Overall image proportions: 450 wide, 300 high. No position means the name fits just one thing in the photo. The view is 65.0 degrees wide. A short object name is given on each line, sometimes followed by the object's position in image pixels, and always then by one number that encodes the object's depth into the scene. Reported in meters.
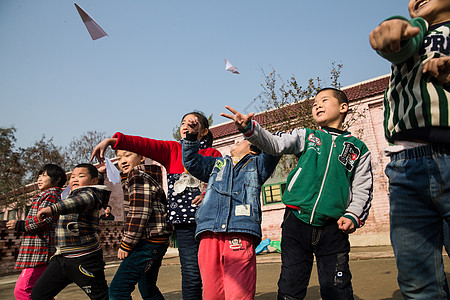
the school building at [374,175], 11.70
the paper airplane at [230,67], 5.00
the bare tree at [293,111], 11.45
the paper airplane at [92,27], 3.70
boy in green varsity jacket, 2.35
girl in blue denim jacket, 2.55
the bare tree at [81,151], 26.31
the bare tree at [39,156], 24.52
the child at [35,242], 3.76
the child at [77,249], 3.23
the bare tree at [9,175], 21.90
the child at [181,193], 3.03
